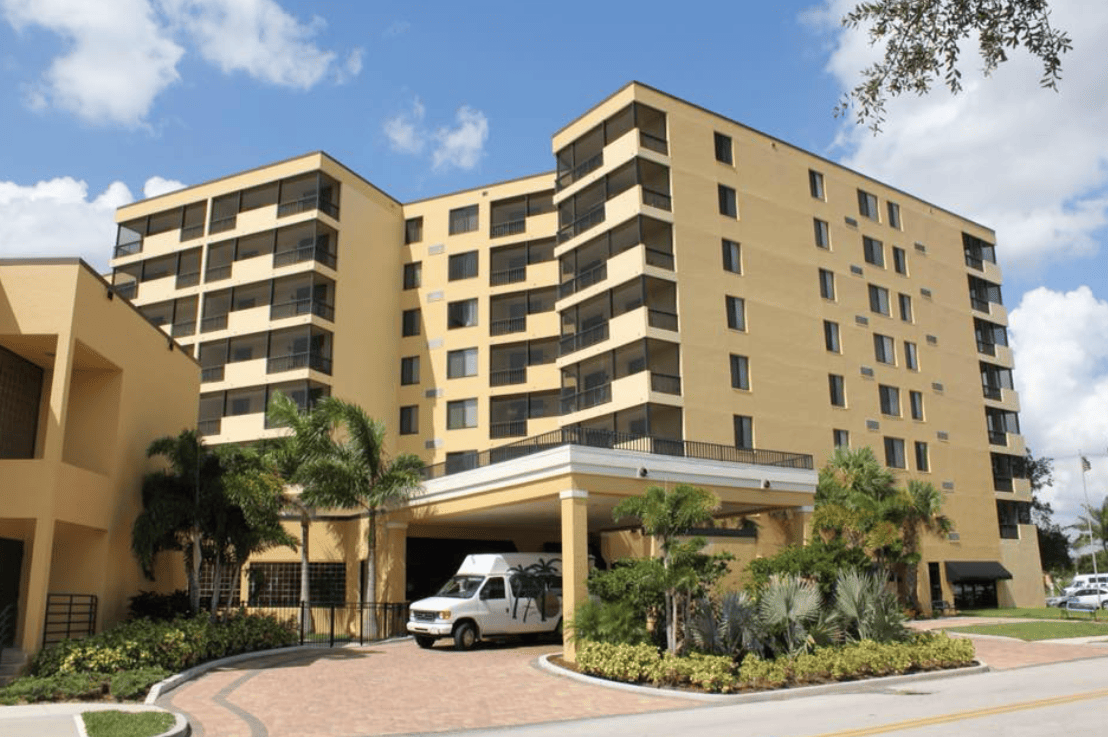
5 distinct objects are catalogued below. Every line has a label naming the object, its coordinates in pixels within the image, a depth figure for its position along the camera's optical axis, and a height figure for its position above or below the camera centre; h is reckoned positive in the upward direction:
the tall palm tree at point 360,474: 29.75 +3.25
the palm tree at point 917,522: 40.62 +2.24
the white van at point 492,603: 24.91 -0.71
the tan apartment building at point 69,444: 18.47 +3.04
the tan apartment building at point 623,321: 35.34 +11.24
